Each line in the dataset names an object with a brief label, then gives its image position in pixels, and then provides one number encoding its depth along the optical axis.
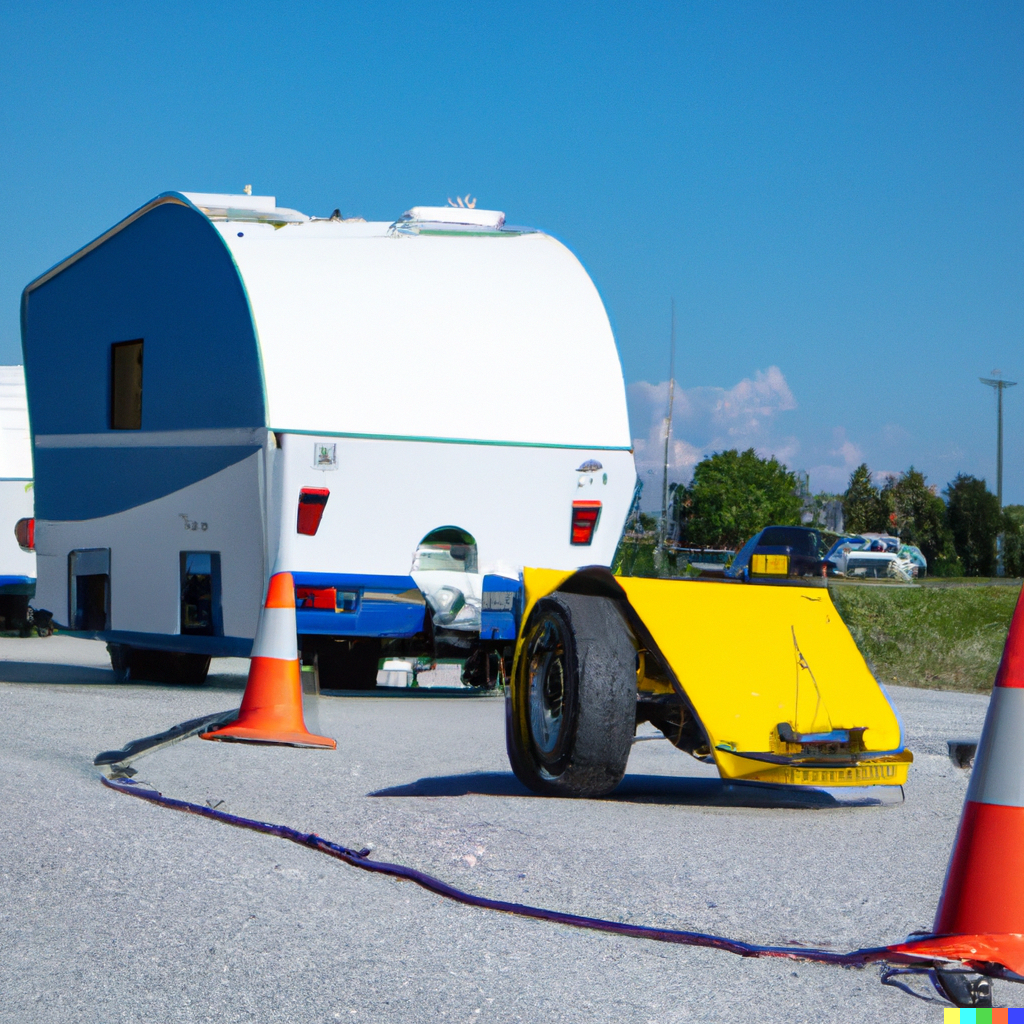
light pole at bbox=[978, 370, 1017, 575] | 76.56
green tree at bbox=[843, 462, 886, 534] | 88.00
